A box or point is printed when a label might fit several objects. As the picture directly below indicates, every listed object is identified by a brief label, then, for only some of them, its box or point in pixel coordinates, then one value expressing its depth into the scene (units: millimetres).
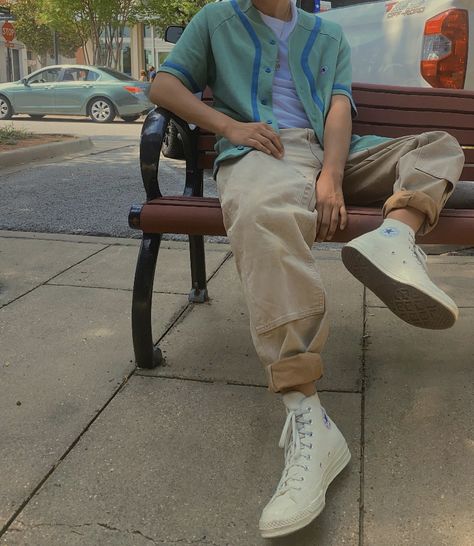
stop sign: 18870
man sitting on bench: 1710
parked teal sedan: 15930
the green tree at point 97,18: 23328
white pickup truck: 3533
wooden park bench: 2068
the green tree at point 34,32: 33188
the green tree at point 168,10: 22891
